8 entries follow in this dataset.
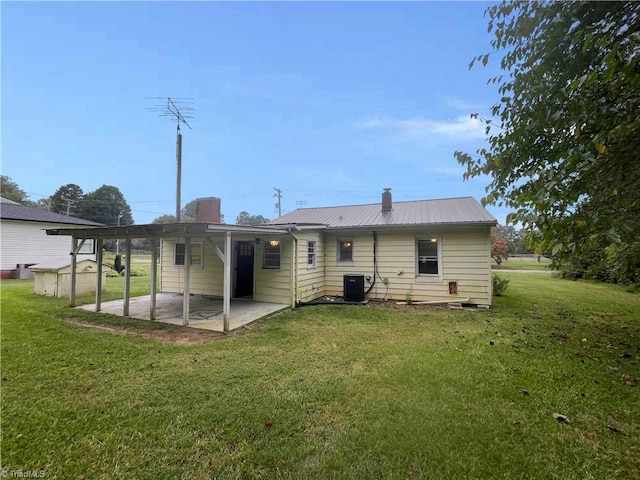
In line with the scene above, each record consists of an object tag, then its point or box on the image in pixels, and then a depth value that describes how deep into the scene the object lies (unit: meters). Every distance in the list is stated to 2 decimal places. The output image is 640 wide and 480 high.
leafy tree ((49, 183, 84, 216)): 45.53
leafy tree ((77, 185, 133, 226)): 48.75
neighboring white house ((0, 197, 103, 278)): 13.90
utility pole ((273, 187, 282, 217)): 33.23
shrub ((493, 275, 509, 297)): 10.27
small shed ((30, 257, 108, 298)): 8.98
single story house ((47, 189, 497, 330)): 8.23
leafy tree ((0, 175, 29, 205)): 33.16
